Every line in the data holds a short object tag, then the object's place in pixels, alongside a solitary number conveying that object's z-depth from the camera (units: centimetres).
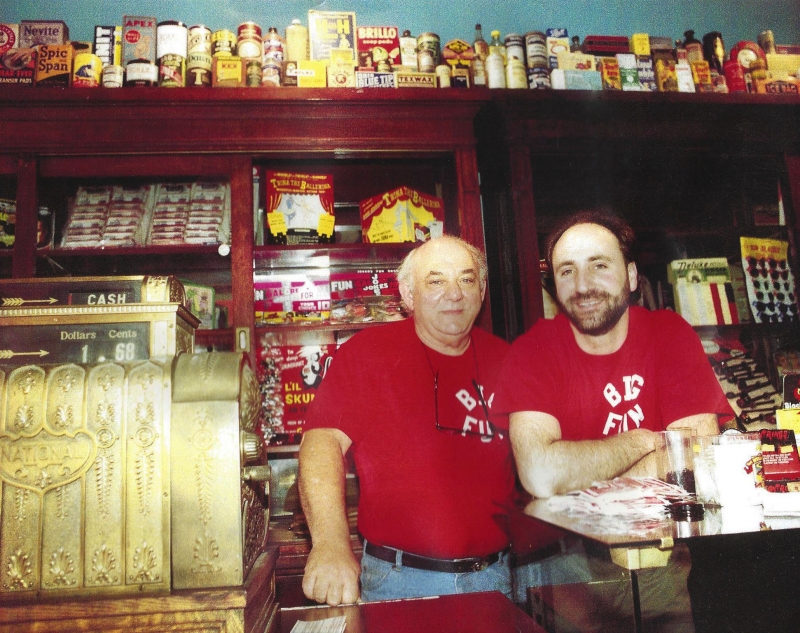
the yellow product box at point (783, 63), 232
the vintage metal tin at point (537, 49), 215
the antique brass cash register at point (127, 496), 64
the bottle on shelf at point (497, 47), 217
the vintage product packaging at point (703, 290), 222
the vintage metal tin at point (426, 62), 211
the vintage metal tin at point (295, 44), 208
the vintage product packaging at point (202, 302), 200
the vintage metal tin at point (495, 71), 213
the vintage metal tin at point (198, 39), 201
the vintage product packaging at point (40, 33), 201
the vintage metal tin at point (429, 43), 211
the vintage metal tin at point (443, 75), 211
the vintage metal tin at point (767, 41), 235
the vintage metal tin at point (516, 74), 213
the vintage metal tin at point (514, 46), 215
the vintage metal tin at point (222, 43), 203
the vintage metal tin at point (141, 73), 196
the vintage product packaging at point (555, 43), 218
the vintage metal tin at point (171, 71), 196
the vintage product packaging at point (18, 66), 195
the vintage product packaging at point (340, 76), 204
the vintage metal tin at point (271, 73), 202
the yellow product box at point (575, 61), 216
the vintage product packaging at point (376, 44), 210
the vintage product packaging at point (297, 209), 213
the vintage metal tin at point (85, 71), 195
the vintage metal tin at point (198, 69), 199
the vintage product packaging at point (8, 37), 199
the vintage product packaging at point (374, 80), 204
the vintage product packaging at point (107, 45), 202
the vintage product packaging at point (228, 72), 201
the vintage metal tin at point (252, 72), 203
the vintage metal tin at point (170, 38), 199
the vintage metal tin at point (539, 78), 212
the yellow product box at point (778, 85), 226
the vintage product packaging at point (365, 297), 214
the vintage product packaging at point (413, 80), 206
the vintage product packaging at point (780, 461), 97
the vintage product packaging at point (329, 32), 207
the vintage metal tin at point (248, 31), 206
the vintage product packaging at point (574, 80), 213
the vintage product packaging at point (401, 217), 219
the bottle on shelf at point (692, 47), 226
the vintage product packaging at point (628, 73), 219
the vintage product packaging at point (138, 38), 201
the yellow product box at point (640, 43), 223
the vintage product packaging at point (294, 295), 216
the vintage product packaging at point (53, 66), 195
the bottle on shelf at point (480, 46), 218
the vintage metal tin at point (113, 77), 197
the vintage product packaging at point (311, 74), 202
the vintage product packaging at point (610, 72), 219
